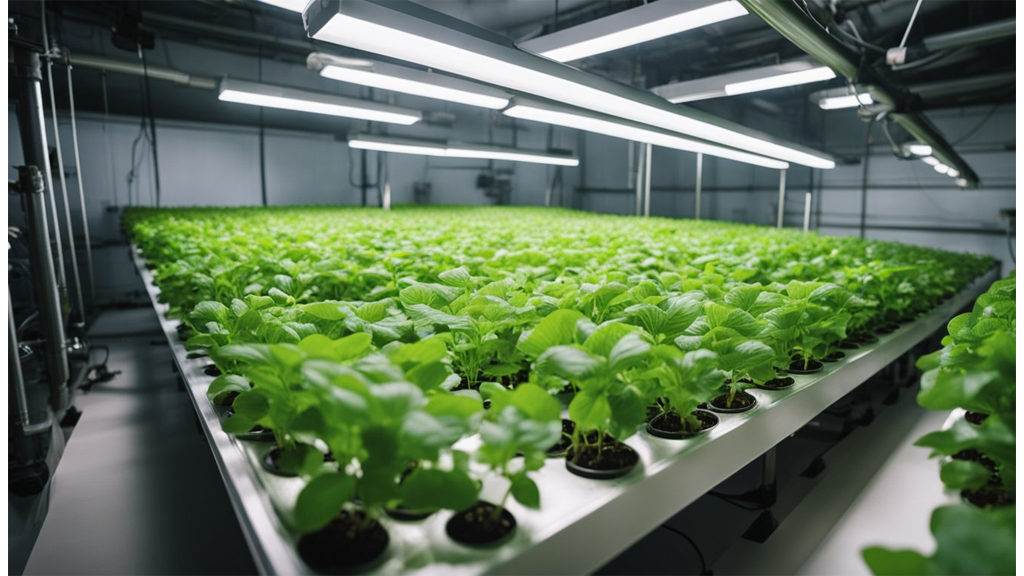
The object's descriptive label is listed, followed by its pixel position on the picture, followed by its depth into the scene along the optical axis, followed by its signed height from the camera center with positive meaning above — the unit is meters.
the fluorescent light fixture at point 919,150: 4.20 +0.50
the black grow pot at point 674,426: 0.86 -0.34
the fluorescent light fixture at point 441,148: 5.53 +0.68
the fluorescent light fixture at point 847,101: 2.64 +0.61
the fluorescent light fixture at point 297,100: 3.24 +0.68
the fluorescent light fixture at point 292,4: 1.46 +0.55
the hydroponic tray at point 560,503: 0.58 -0.35
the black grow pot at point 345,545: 0.55 -0.34
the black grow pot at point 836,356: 1.36 -0.35
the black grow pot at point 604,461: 0.73 -0.34
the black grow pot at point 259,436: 0.85 -0.34
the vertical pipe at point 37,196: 2.37 +0.06
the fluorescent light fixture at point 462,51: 1.30 +0.43
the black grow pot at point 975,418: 0.90 -0.33
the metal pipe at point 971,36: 2.65 +0.87
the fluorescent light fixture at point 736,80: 2.26 +0.60
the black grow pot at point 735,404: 0.97 -0.34
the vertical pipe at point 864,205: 8.22 +0.14
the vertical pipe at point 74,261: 3.15 -0.31
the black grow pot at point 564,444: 0.80 -0.34
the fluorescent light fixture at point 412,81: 2.50 +0.59
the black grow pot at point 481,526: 0.60 -0.35
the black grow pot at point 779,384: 1.11 -0.34
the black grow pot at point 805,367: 1.23 -0.34
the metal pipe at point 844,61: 1.52 +0.56
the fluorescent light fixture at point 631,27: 1.44 +0.52
